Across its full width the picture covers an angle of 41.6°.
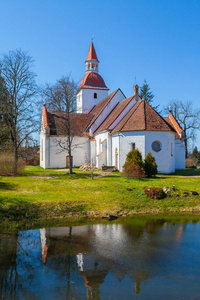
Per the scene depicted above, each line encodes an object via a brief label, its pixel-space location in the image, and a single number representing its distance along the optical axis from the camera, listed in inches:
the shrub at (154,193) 794.5
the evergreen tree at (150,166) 1051.3
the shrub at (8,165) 1043.3
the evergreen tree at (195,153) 2918.8
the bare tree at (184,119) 2051.9
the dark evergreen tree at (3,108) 1108.5
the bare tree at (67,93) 1199.6
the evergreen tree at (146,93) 2558.6
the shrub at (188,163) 1805.1
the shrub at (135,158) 1034.7
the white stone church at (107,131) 1203.9
